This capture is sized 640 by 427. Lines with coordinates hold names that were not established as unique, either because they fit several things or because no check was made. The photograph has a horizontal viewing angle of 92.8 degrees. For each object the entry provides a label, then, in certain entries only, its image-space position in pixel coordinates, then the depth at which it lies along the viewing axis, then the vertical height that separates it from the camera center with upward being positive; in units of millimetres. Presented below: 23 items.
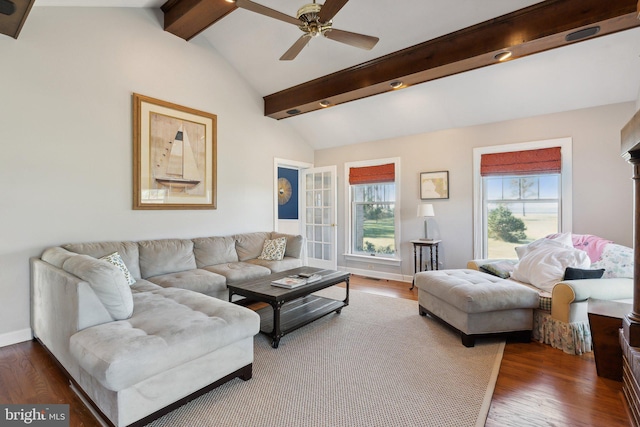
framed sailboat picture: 3613 +729
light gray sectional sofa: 1562 -721
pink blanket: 3139 -349
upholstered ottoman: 2635 -847
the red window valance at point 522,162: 3906 +670
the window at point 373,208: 5344 +74
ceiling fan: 2233 +1496
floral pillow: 2783 -472
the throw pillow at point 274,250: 4379 -547
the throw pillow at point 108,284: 1896 -455
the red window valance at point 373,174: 5277 +679
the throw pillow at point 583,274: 2688 -550
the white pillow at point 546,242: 3355 -336
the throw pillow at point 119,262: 2875 -475
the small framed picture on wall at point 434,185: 4734 +425
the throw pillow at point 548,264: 2879 -507
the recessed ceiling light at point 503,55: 2974 +1560
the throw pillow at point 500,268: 3325 -630
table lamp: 4574 +28
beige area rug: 1744 -1173
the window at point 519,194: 3898 +242
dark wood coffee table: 2637 -895
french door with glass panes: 5699 -78
